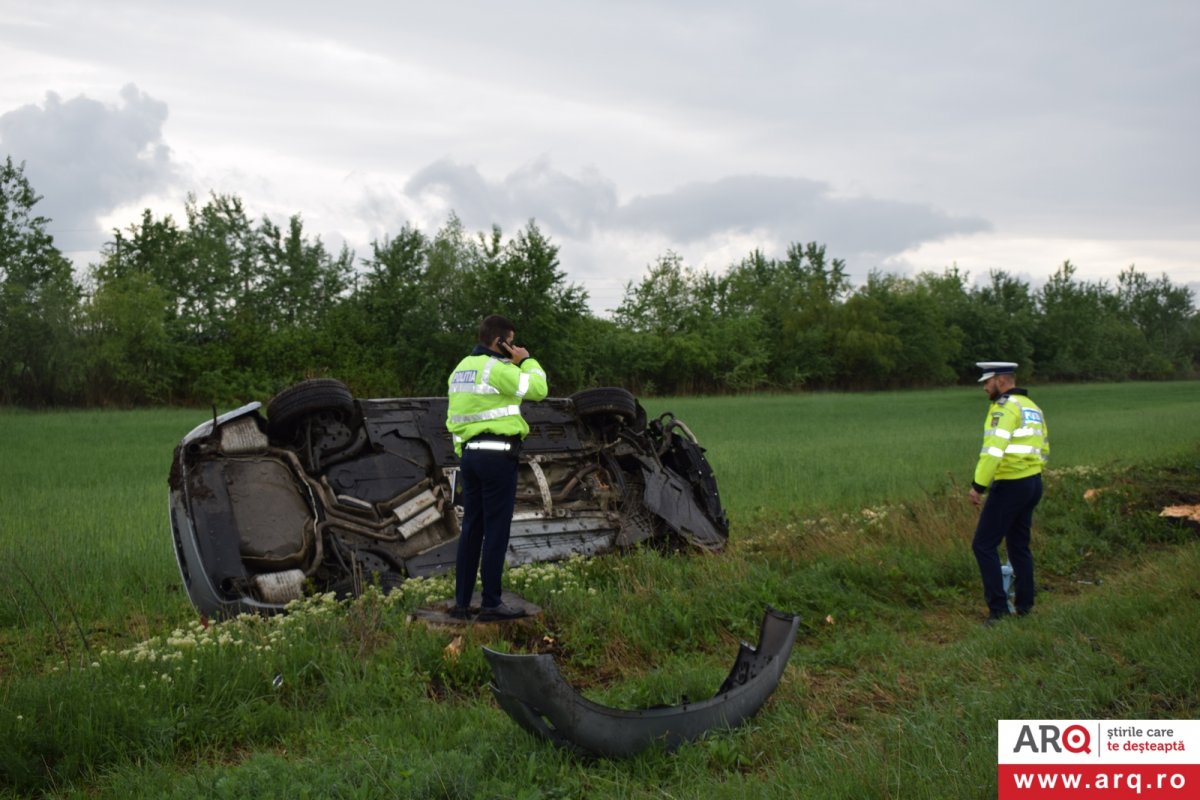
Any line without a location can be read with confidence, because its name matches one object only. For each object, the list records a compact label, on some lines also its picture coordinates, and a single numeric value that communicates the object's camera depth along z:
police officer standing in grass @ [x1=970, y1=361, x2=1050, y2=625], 7.17
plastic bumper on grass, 4.26
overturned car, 7.33
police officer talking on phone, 6.37
